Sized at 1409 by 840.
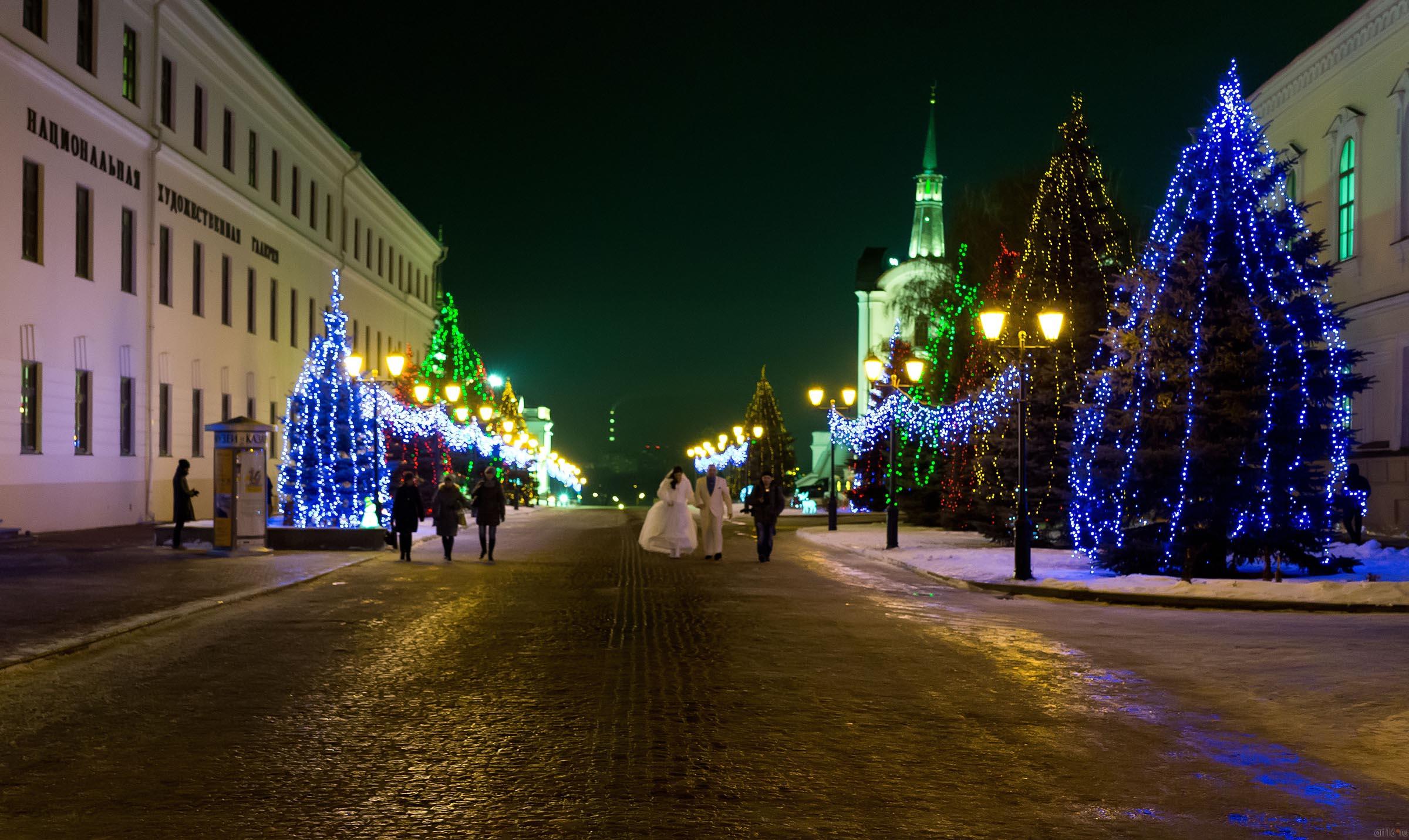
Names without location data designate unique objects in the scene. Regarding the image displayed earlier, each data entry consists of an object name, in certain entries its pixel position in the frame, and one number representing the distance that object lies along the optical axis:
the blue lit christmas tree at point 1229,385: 21.56
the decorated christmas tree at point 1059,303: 30.66
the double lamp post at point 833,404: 38.19
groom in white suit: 28.34
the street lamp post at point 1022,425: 21.23
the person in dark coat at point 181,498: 27.61
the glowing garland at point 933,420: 33.31
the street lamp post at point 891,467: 29.23
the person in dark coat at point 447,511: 27.05
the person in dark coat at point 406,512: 26.70
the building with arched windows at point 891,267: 116.06
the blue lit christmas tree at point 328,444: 32.34
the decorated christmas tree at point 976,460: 33.00
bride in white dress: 28.97
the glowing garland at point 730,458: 87.19
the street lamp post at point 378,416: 33.47
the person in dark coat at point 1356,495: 22.33
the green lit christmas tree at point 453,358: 73.12
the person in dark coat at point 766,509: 27.52
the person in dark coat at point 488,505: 27.30
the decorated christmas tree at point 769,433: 97.06
